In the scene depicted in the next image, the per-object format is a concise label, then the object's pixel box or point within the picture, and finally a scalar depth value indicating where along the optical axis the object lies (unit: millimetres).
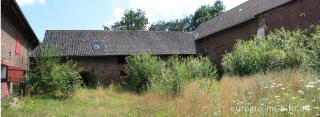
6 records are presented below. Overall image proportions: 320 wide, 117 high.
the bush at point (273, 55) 6875
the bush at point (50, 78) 9664
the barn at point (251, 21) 12172
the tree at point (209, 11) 34969
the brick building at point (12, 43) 7551
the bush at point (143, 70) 13030
